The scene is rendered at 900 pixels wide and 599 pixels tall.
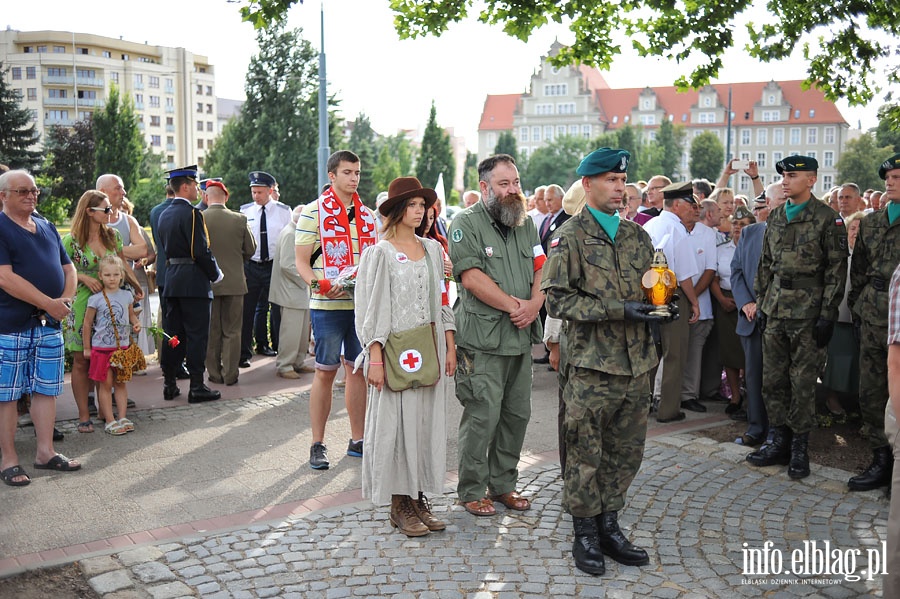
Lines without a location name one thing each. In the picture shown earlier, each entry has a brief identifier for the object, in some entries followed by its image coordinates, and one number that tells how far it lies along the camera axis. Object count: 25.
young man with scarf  6.44
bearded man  5.41
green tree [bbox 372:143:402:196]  79.57
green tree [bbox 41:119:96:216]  60.72
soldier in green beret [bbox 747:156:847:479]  6.28
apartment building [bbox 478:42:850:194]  113.94
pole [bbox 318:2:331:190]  19.91
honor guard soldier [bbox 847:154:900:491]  6.18
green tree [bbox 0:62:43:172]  31.39
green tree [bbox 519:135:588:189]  108.88
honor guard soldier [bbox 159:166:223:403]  8.52
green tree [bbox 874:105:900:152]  9.78
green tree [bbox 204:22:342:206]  58.59
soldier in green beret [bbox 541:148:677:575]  4.67
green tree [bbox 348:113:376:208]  59.83
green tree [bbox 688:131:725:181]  93.06
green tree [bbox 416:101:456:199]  91.00
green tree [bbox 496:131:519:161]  109.19
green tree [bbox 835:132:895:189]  54.53
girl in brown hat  5.06
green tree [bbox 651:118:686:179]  101.19
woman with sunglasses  7.40
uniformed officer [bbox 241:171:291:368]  10.93
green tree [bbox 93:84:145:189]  61.34
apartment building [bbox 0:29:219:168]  96.35
